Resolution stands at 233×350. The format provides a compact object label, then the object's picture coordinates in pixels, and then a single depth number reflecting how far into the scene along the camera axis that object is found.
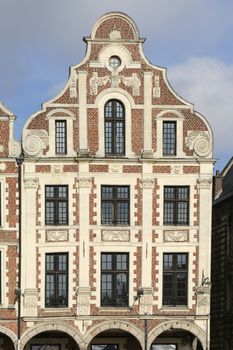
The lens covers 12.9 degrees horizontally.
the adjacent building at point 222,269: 52.44
